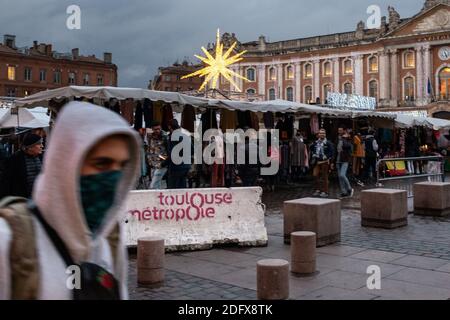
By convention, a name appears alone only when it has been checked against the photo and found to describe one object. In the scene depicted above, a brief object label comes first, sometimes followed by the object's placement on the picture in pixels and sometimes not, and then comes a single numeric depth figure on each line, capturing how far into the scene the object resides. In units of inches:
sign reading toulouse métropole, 327.3
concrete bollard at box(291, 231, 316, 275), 269.7
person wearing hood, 65.2
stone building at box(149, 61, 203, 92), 4114.2
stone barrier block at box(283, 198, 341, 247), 338.3
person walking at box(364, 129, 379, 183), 768.3
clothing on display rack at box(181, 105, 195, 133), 578.6
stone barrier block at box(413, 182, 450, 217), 476.7
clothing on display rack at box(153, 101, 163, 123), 545.0
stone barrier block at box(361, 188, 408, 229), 407.2
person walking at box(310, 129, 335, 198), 602.2
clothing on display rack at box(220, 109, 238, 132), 622.8
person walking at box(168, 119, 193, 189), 473.1
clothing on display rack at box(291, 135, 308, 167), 744.3
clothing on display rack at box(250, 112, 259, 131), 637.8
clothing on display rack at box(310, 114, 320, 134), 775.7
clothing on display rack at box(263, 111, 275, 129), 674.8
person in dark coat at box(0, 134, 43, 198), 292.2
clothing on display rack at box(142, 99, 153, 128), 529.4
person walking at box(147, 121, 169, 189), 471.5
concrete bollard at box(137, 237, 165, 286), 255.6
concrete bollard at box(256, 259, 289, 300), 219.6
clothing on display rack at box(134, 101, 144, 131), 529.0
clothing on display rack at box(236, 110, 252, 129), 633.0
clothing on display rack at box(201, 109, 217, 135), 604.4
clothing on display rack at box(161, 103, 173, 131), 554.3
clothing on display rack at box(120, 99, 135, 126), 514.1
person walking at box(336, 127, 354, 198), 608.4
